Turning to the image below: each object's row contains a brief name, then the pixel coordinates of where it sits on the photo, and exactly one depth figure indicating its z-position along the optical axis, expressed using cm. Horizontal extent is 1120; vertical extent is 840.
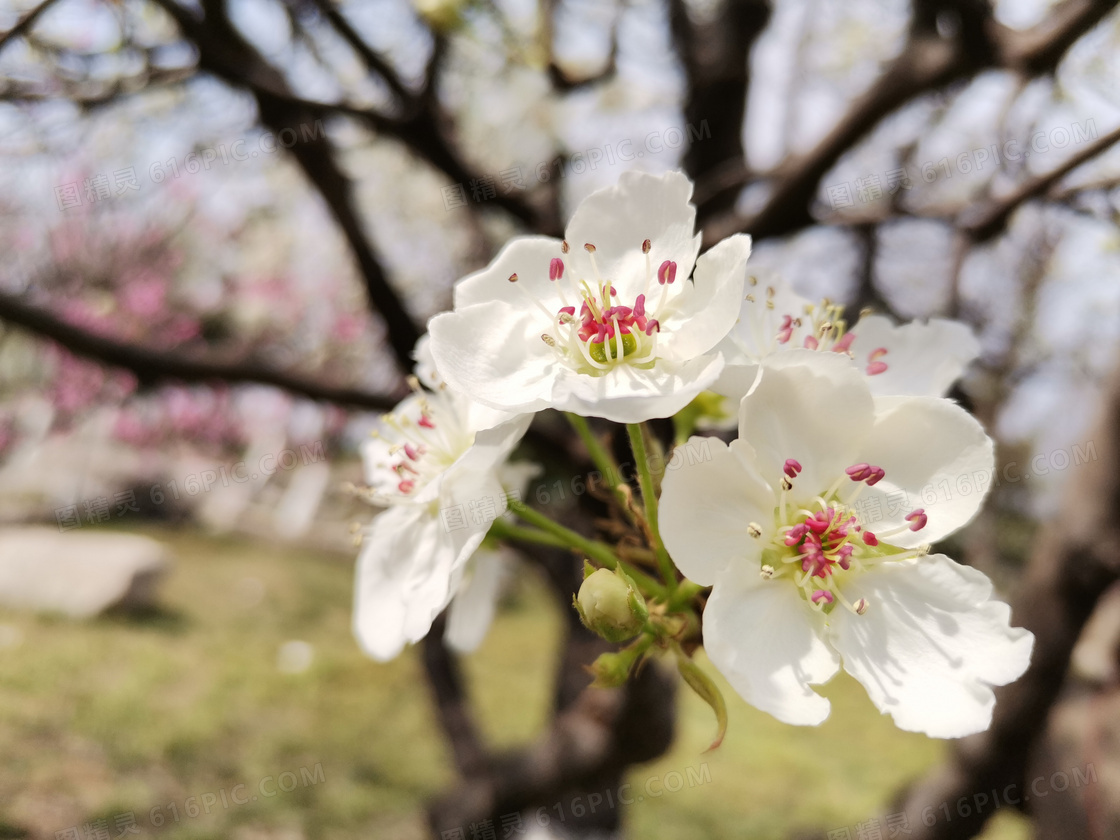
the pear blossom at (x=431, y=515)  9
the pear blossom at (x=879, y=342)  10
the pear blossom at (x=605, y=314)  8
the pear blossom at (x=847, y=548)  8
